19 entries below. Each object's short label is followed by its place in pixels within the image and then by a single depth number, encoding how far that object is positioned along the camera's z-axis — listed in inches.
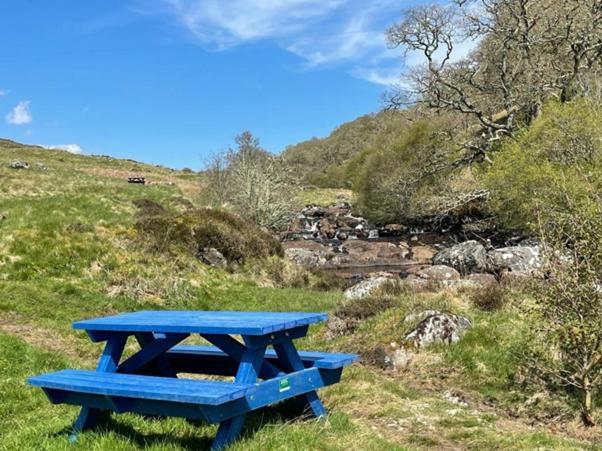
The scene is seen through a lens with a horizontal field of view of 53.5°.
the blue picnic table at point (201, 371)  172.9
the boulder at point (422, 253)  1174.5
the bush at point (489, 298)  397.7
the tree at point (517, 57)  1240.2
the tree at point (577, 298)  252.1
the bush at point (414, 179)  1274.6
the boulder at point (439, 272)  869.2
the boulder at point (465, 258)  956.6
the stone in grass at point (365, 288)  512.1
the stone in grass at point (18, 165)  1564.6
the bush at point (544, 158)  882.1
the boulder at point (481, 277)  714.8
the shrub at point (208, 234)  709.3
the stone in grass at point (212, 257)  744.6
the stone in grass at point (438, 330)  350.0
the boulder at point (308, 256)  1116.0
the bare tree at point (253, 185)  1222.9
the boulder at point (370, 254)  1167.6
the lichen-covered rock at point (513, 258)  858.1
